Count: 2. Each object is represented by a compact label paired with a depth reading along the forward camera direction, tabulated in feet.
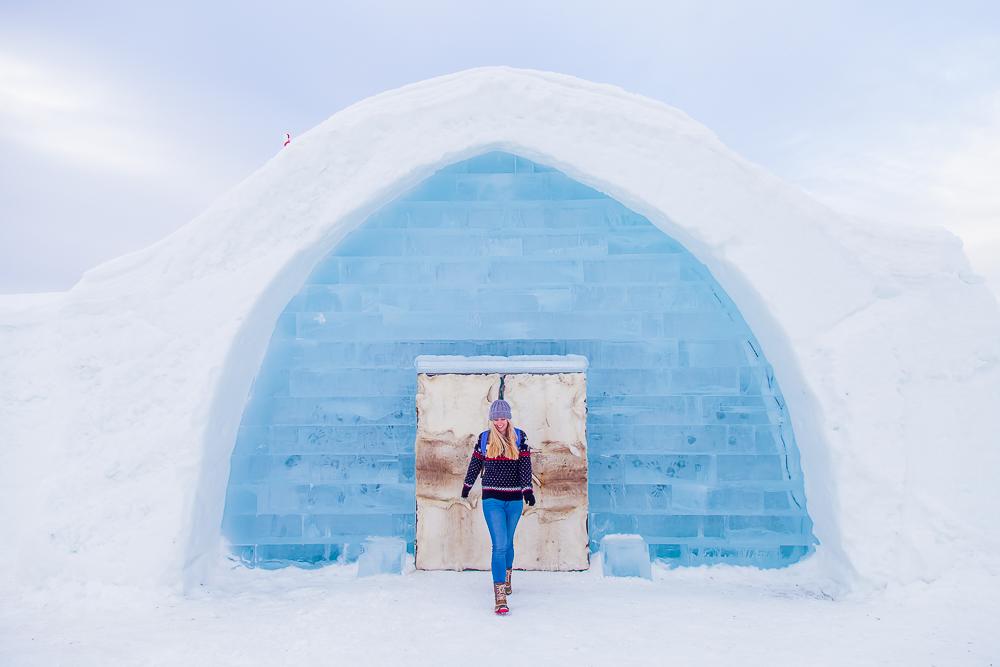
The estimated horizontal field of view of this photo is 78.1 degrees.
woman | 14.60
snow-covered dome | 15.96
